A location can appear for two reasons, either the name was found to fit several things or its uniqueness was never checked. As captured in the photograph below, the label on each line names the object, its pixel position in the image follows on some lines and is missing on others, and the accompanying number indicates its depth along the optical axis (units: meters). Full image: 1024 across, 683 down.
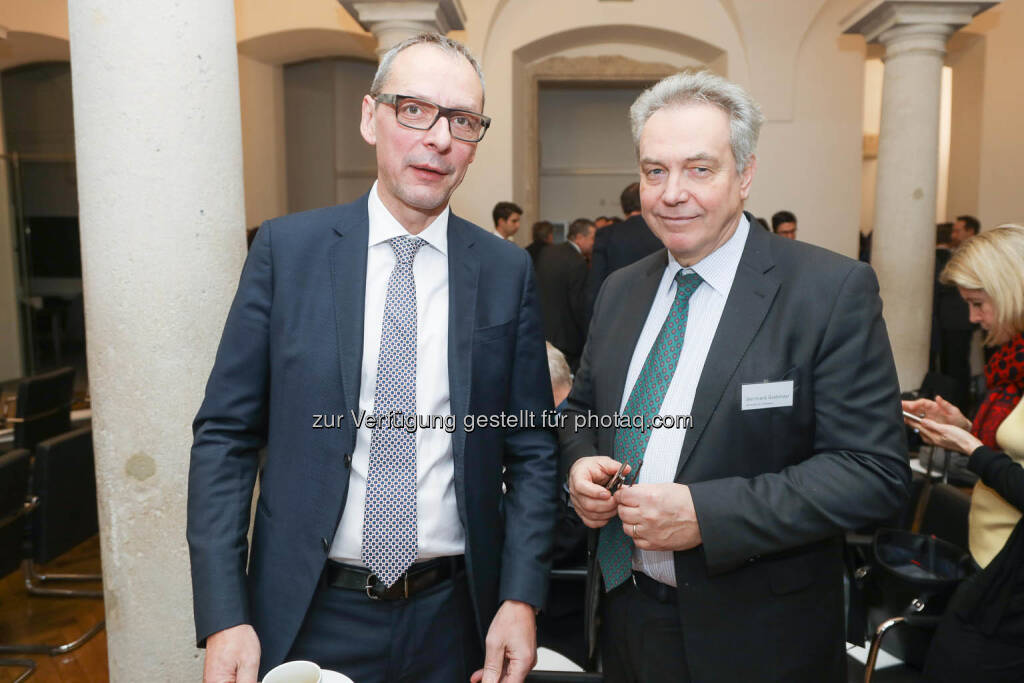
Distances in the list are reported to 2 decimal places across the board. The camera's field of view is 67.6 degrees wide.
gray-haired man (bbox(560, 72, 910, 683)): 1.39
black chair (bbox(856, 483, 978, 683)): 2.19
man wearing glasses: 1.39
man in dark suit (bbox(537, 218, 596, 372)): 6.82
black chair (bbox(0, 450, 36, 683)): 2.86
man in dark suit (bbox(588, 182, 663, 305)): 5.45
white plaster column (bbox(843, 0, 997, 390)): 6.01
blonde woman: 1.99
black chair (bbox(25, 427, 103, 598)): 3.16
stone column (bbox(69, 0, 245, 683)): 1.83
